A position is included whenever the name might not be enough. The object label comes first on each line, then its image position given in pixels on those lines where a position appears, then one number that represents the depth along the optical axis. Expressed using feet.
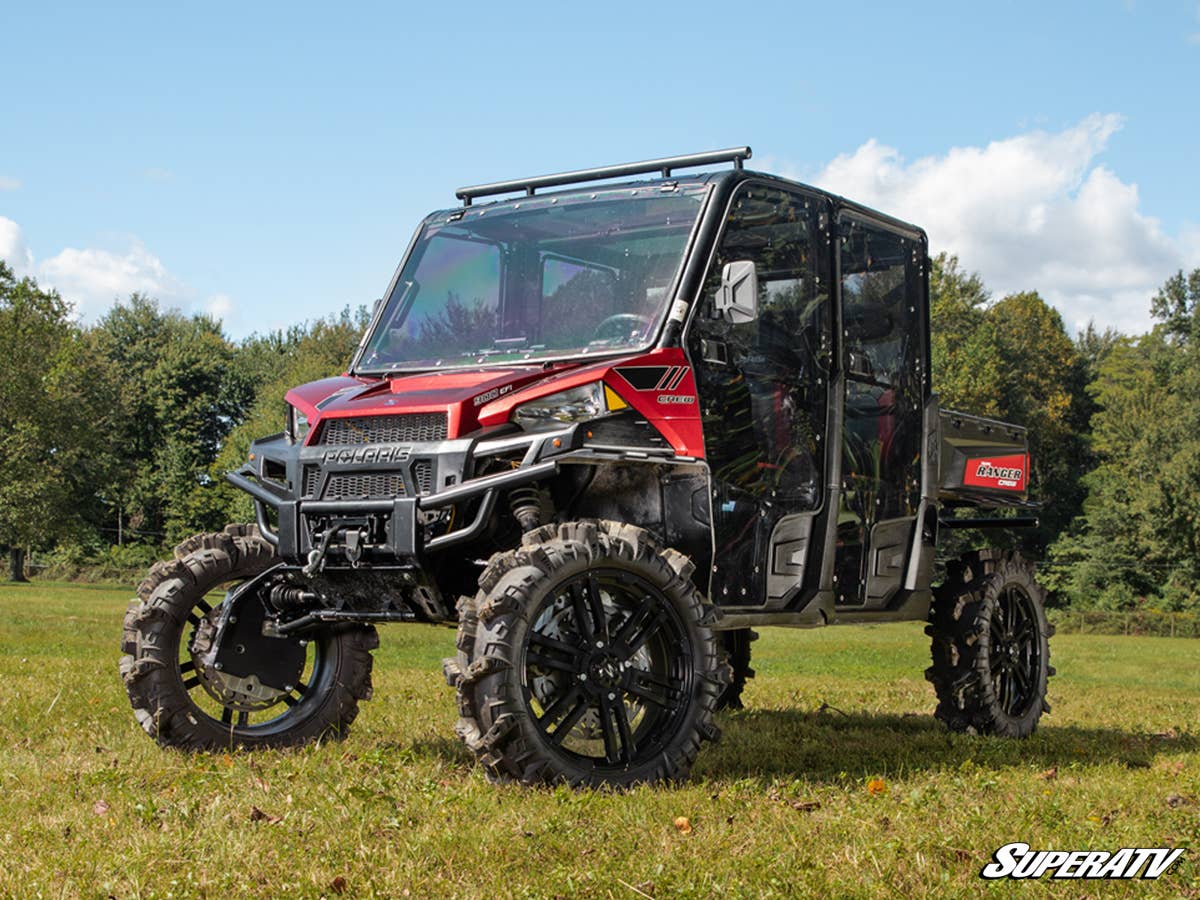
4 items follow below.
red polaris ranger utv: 23.59
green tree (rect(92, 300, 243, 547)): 238.48
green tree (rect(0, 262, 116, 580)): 204.44
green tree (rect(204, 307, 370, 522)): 220.02
